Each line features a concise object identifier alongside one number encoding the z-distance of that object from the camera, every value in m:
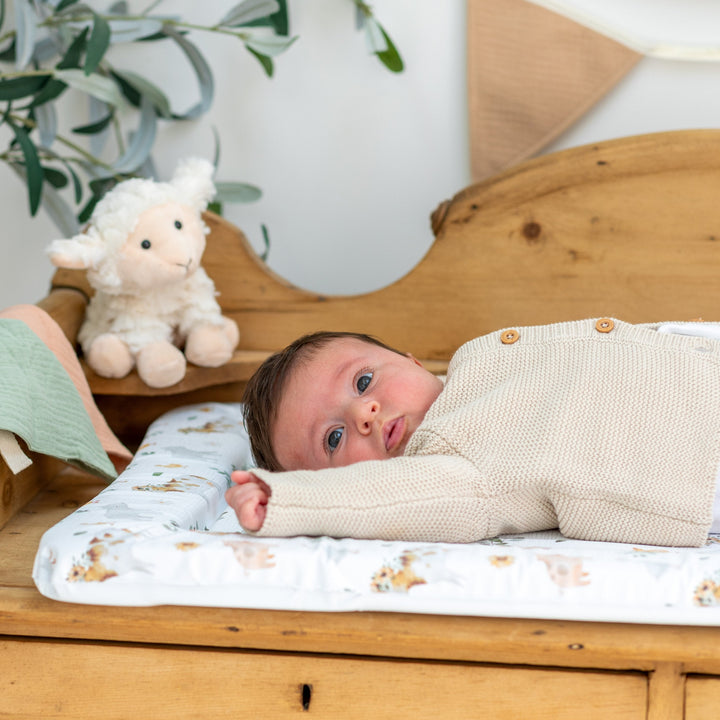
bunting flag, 1.42
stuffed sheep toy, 1.32
